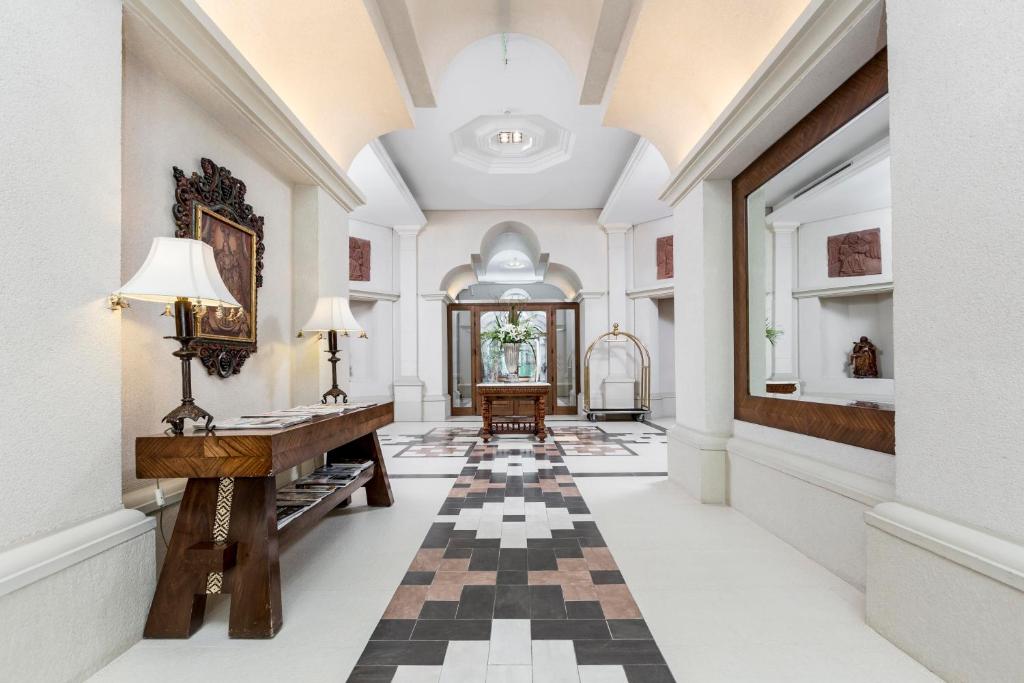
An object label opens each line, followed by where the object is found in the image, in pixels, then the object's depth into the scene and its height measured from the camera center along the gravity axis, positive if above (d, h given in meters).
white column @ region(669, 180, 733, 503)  3.85 +0.06
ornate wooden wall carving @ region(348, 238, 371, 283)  9.06 +1.77
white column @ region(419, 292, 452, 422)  9.54 +0.00
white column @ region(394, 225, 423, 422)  9.52 +0.89
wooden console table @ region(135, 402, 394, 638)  1.95 -0.77
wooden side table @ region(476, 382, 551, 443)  6.75 -0.65
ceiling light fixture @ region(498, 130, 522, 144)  7.08 +3.23
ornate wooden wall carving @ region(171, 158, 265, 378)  2.57 +0.86
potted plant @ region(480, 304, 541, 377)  7.14 +0.17
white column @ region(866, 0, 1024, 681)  1.45 +0.00
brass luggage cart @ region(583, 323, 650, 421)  9.20 -0.80
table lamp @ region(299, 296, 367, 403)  3.61 +0.23
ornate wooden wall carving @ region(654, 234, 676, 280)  9.15 +1.79
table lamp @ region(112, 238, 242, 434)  1.85 +0.26
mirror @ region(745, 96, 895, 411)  2.34 +0.45
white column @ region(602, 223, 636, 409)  9.63 +0.97
